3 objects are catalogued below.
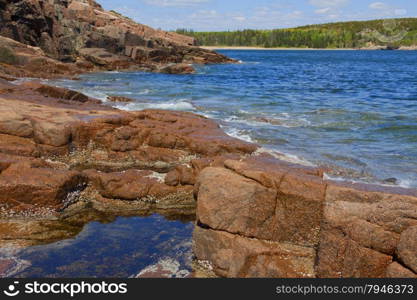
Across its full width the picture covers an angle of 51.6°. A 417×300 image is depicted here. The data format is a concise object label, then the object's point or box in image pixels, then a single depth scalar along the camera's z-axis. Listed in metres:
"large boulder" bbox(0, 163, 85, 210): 8.98
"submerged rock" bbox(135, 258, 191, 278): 6.96
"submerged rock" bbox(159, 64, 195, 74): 50.72
